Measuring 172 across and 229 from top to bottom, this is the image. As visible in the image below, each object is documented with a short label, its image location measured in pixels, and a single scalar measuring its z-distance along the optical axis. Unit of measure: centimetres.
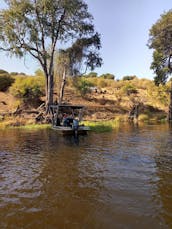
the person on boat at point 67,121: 1543
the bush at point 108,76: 5548
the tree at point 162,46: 2442
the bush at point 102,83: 3937
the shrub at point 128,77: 5541
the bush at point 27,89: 2669
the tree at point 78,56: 2319
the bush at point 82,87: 3069
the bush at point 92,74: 5273
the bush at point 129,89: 3417
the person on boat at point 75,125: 1416
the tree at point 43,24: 1922
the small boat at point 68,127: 1419
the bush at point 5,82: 2921
